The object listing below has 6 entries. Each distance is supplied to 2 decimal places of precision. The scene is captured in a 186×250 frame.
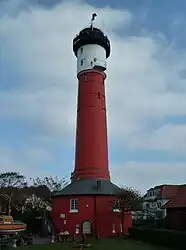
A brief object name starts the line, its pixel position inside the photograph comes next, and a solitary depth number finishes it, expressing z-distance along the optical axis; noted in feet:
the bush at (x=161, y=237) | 74.08
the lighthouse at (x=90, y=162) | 114.21
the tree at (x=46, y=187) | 168.04
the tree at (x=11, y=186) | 150.10
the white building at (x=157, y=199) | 193.06
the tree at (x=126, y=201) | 110.52
